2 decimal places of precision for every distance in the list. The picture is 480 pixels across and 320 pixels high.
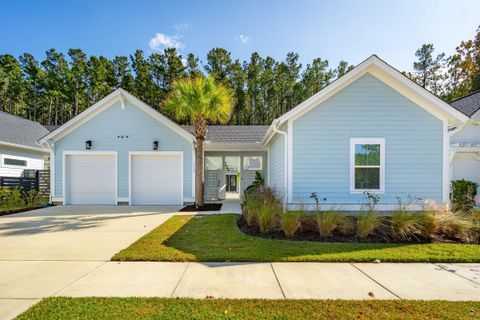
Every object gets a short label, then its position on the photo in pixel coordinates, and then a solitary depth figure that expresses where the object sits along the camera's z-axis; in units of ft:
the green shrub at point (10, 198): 39.14
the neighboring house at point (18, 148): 45.80
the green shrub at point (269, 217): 21.39
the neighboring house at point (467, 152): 40.71
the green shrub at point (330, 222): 20.40
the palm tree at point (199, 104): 33.06
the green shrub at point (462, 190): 34.99
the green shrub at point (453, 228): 20.07
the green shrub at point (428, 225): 19.85
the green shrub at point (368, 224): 20.16
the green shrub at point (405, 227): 19.74
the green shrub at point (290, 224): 20.35
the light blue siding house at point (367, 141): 27.17
